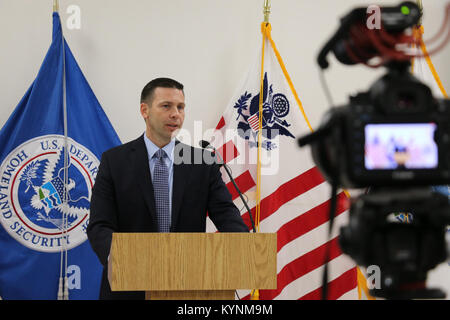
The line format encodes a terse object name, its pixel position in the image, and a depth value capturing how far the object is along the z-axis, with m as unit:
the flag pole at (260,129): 3.36
